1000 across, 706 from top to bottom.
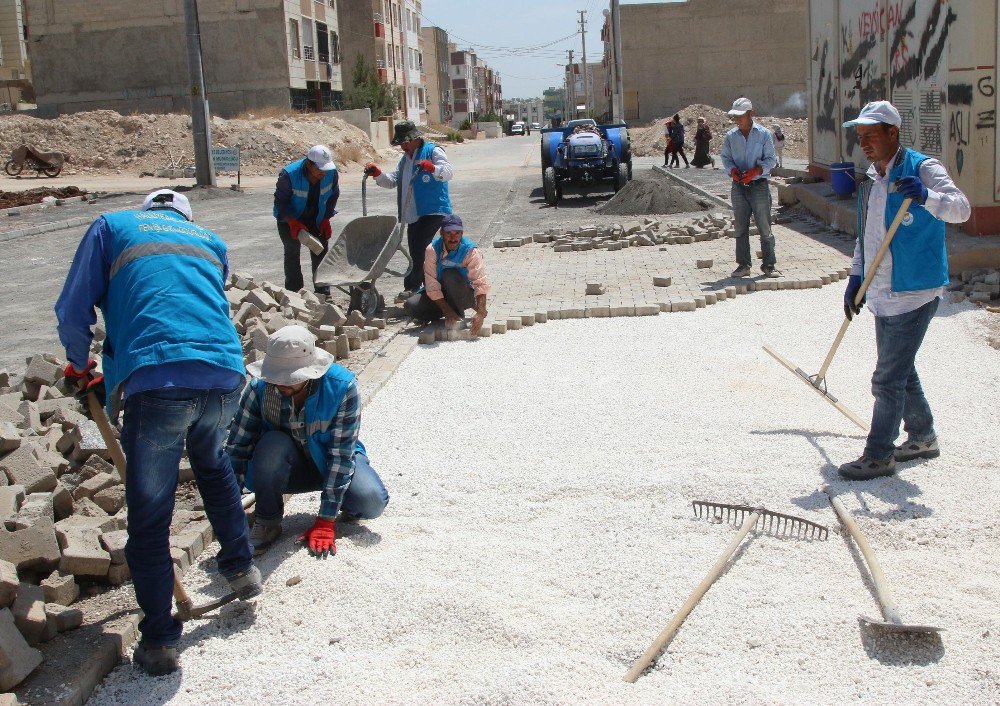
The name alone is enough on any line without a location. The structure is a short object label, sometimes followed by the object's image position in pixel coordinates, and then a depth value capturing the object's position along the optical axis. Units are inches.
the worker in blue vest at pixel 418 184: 351.9
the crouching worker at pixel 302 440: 160.7
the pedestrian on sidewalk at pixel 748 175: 387.5
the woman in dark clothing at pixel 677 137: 1111.3
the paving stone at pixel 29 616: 133.6
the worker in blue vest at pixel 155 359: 130.8
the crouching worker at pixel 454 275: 316.2
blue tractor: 775.1
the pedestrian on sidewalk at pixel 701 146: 1104.2
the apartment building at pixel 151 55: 1796.3
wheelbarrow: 340.5
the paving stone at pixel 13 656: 123.6
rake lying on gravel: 140.7
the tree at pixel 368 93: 2159.2
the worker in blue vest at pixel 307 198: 333.4
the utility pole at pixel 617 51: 1456.7
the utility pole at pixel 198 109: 900.0
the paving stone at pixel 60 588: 146.7
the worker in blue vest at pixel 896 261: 179.6
